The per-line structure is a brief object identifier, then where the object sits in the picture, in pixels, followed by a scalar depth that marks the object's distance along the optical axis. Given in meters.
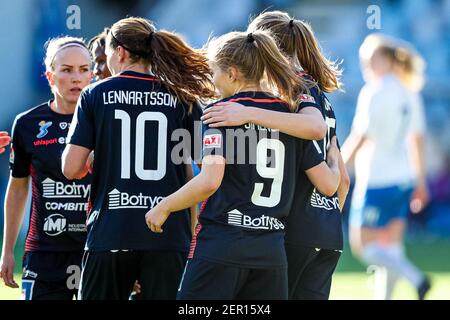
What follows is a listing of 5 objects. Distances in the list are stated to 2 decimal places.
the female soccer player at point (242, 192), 8.05
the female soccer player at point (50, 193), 10.14
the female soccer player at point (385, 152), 17.37
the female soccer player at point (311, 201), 9.03
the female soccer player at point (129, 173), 8.79
